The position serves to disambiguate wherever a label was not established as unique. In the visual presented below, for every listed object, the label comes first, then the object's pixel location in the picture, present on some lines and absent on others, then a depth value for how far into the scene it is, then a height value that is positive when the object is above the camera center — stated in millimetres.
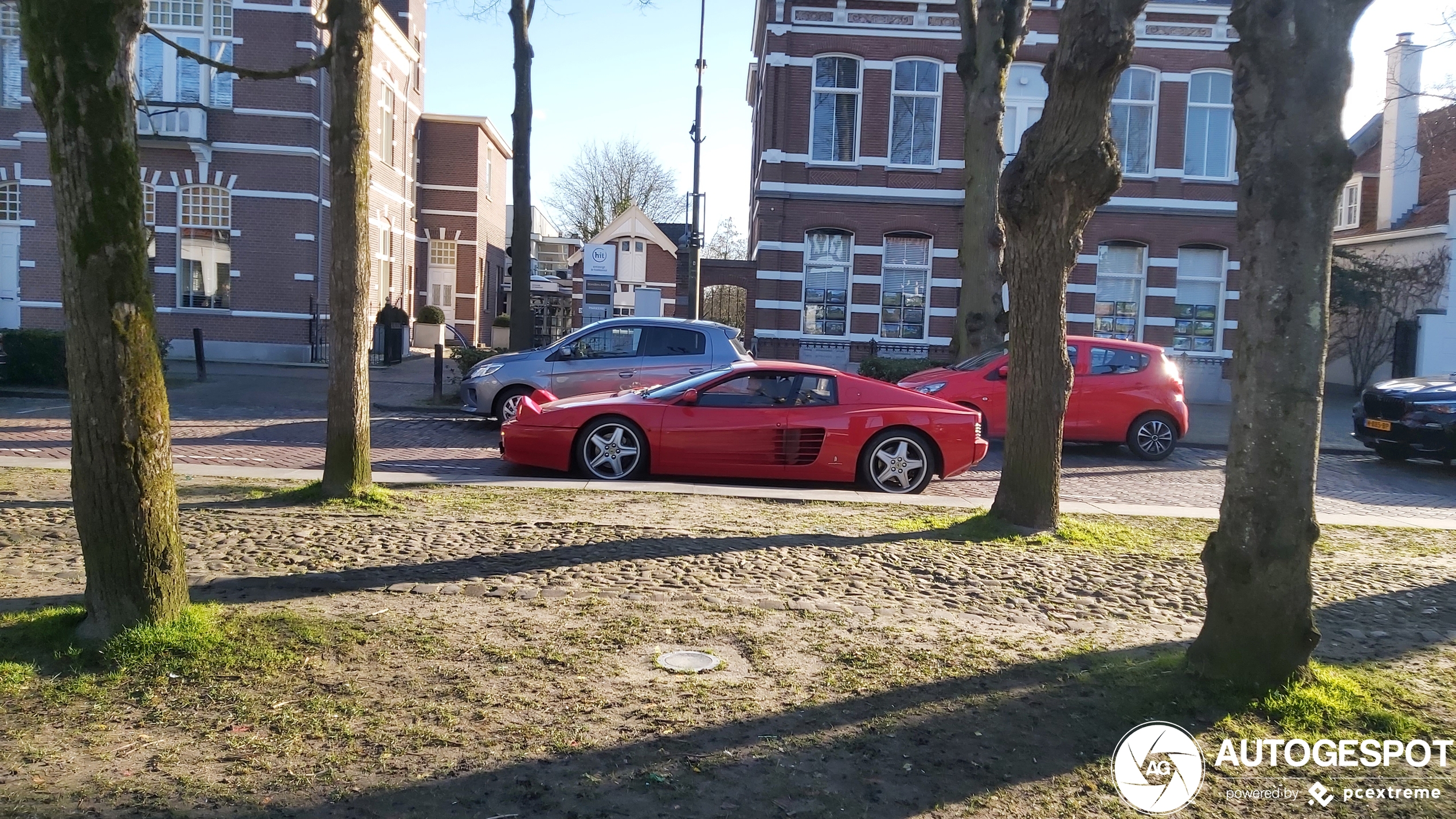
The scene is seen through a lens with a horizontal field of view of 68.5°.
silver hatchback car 14680 -340
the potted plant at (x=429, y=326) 33969 +129
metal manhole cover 4969 -1522
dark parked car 14805 -793
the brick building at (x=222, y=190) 24969 +3125
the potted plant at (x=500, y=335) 32844 -79
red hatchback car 14797 -578
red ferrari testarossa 10883 -937
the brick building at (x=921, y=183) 27203 +4270
